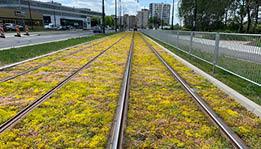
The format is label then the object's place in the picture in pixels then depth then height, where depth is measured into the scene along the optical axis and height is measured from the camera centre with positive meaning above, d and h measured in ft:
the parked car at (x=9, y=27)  116.03 +9.92
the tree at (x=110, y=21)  366.47 +44.68
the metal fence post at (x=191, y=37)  29.38 +0.94
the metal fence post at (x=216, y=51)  20.53 -0.87
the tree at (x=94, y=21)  314.35 +38.54
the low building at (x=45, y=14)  168.05 +39.18
